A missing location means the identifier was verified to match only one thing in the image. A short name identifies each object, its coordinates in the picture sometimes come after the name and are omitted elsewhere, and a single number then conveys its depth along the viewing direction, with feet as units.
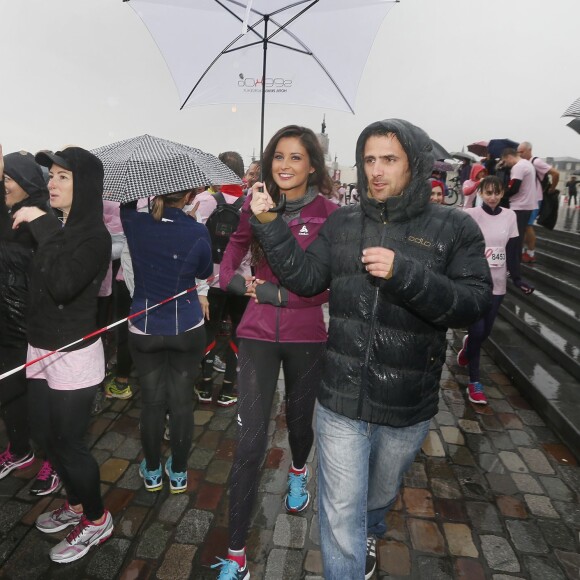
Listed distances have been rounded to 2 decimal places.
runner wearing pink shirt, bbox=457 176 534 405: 14.58
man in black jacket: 6.32
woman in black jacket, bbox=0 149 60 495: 9.39
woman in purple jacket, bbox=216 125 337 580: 7.91
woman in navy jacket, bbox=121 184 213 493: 9.13
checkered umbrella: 8.79
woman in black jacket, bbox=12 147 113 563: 7.52
